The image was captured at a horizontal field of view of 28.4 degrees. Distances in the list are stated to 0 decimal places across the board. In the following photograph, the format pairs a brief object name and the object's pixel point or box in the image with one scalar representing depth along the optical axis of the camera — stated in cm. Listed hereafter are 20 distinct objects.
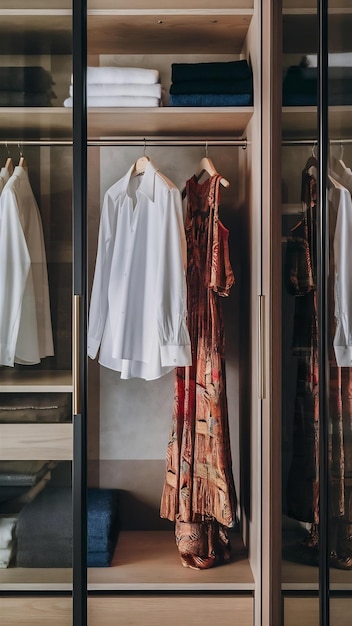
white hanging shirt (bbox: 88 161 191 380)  236
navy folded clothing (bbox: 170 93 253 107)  238
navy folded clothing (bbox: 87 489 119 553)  241
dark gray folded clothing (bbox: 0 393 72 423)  204
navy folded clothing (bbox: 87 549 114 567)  239
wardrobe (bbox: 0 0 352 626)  196
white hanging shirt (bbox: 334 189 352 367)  134
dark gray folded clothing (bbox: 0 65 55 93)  204
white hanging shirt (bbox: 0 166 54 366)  203
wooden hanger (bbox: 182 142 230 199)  252
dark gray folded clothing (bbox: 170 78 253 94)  238
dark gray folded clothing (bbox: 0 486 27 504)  203
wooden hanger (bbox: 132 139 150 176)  254
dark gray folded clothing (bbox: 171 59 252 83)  238
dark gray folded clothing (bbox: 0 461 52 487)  203
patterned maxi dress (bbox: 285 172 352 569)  131
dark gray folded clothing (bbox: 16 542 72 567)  204
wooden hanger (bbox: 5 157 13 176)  204
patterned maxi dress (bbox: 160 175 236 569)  240
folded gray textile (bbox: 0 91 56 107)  205
